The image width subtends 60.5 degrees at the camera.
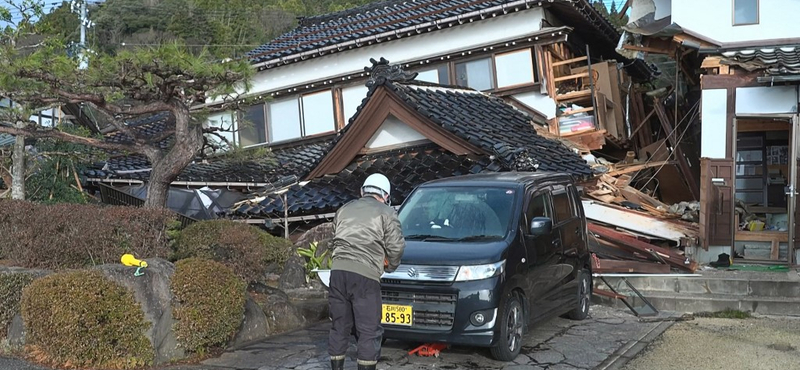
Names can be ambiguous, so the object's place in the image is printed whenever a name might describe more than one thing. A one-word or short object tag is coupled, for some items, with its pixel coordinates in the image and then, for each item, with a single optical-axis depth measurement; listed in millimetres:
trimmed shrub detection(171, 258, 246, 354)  6930
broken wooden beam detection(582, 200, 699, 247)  12688
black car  6773
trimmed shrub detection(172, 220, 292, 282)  8945
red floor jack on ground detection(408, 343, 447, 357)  7219
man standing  5867
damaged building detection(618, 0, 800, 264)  11688
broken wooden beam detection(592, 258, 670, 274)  10859
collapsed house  12555
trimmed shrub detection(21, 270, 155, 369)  6312
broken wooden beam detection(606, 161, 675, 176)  15438
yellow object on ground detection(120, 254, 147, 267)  6848
